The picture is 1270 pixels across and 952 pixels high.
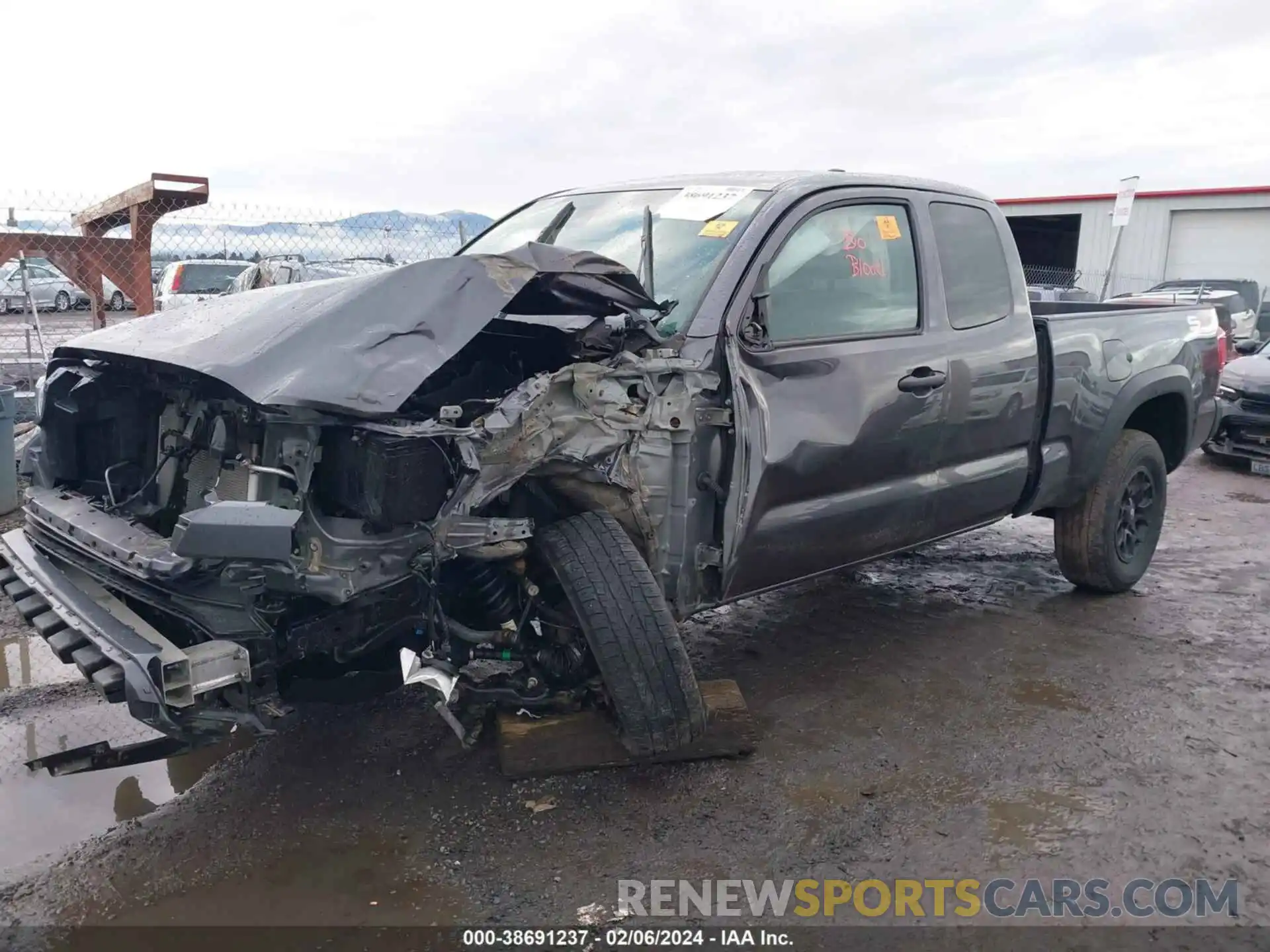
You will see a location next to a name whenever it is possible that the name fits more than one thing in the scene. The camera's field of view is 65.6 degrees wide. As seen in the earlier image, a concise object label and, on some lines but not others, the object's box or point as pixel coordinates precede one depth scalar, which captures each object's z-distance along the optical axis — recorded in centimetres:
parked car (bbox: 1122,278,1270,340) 1614
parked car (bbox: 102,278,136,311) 1899
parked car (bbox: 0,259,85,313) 1964
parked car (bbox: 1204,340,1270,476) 858
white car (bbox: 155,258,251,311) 1399
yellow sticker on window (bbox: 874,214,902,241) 396
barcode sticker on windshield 374
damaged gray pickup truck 272
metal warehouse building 2203
